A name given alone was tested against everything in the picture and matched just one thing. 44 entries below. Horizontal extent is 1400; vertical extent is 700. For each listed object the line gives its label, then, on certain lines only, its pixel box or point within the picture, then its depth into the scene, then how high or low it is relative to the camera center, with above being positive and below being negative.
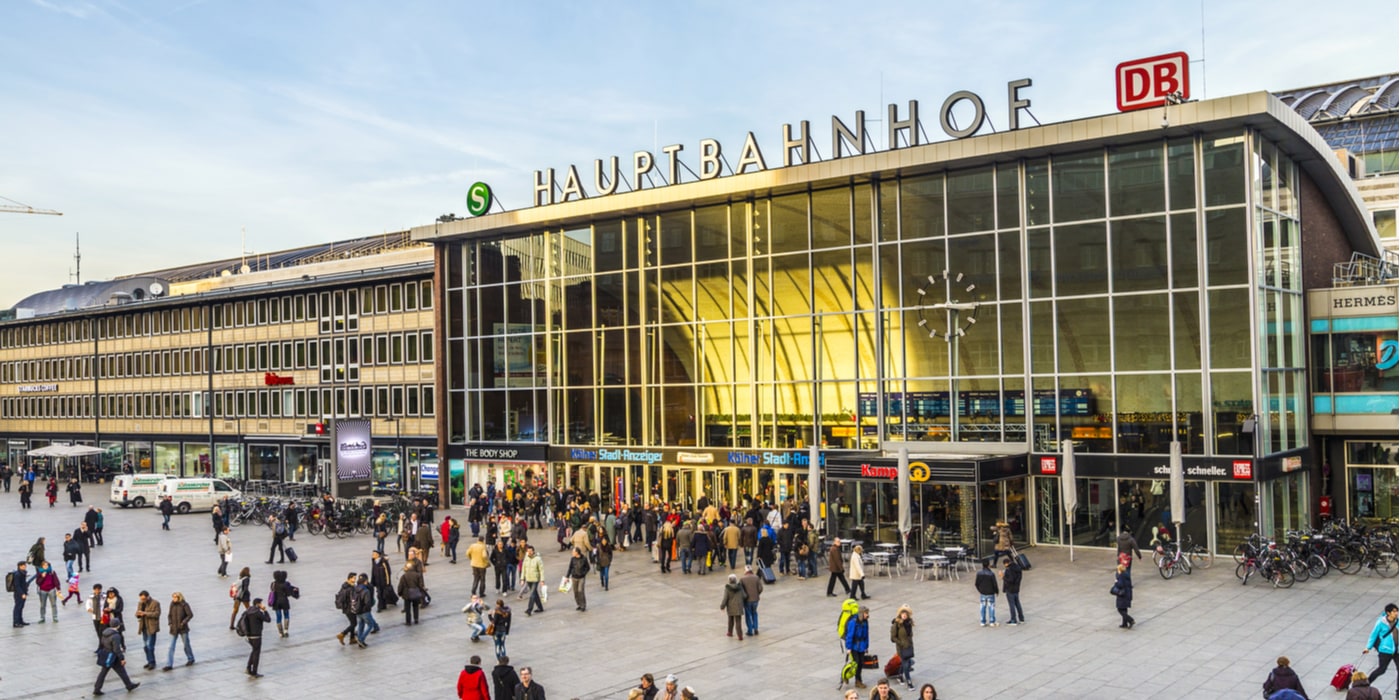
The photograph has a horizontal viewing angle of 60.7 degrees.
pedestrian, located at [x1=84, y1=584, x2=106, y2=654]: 22.94 -4.11
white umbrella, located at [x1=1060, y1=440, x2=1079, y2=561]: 33.28 -3.22
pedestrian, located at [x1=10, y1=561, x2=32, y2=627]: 26.47 -4.32
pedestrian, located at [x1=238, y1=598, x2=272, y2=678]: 21.66 -4.40
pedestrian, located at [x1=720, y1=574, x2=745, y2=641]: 24.20 -4.57
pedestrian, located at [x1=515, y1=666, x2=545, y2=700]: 16.20 -4.20
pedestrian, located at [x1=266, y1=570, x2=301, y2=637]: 24.77 -4.33
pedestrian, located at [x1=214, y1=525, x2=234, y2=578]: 33.81 -4.66
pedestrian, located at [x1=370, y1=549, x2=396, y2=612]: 26.95 -4.39
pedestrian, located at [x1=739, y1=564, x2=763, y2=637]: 24.30 -4.52
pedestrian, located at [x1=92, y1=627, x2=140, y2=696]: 20.44 -4.52
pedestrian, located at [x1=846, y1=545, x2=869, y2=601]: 27.81 -4.61
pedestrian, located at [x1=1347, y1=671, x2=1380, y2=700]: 14.53 -4.05
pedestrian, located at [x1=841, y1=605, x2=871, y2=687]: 20.38 -4.49
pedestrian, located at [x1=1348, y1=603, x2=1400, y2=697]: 18.77 -4.39
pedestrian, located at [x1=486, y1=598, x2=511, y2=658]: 22.22 -4.53
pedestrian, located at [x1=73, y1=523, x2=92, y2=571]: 33.78 -4.48
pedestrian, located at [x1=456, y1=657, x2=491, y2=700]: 17.03 -4.28
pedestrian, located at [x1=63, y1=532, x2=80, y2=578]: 32.28 -4.30
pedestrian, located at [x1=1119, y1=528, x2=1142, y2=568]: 28.17 -4.22
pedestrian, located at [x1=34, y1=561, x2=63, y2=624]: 27.20 -4.31
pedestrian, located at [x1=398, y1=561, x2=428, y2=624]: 26.28 -4.55
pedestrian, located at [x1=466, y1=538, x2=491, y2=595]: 29.19 -4.36
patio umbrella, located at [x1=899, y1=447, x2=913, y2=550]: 32.44 -3.53
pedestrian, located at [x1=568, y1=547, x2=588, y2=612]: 27.62 -4.52
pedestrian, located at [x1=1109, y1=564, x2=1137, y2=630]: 24.11 -4.53
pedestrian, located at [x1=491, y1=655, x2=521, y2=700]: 17.47 -4.38
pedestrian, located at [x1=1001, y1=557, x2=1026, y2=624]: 24.47 -4.46
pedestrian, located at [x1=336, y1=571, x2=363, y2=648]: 23.86 -4.32
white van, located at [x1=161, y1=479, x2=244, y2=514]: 54.28 -4.81
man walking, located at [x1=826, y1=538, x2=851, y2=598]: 28.79 -4.62
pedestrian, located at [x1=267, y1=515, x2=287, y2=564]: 35.88 -4.40
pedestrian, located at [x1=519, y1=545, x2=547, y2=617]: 27.69 -4.56
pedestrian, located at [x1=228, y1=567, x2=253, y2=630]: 23.66 -4.05
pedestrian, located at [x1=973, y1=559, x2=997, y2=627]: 24.11 -4.45
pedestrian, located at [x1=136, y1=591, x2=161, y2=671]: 22.41 -4.32
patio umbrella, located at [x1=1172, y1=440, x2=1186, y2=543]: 31.50 -3.30
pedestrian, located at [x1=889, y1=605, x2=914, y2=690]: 20.25 -4.51
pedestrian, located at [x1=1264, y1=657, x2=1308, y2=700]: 15.94 -4.25
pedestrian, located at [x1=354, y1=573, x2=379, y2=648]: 23.94 -4.51
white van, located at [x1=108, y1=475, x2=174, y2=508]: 56.75 -4.73
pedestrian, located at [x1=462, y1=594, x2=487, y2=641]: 24.56 -4.83
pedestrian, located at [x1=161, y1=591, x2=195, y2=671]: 22.41 -4.27
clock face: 39.47 +2.05
